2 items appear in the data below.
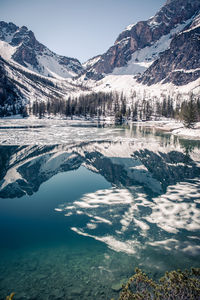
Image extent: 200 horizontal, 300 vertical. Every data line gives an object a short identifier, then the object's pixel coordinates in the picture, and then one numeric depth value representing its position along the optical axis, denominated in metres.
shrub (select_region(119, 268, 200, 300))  4.25
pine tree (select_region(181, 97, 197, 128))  59.63
